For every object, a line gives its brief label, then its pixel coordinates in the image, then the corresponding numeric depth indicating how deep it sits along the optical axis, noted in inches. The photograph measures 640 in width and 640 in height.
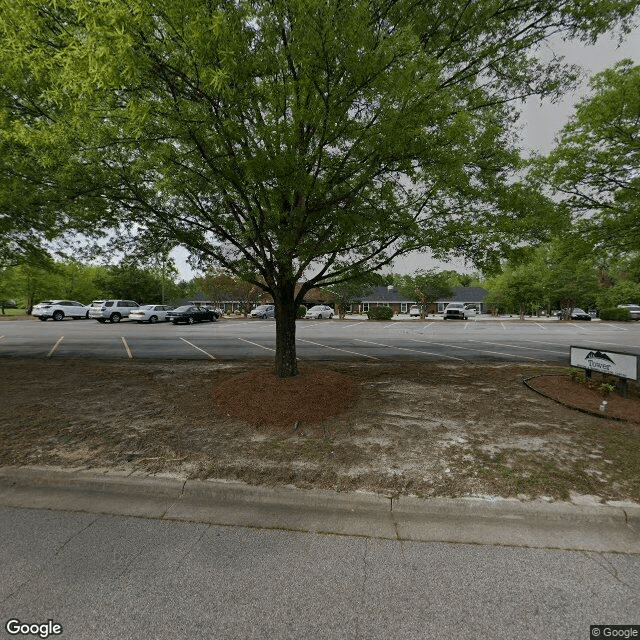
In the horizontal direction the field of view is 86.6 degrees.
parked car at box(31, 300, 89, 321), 1181.1
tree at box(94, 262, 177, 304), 1606.8
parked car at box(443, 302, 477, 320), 1630.2
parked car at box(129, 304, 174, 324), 1105.8
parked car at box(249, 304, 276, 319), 1616.6
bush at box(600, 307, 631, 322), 1464.1
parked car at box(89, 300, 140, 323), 1097.4
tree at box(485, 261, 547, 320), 1448.7
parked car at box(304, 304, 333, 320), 1637.6
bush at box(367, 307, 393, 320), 1509.6
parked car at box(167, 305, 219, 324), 1088.8
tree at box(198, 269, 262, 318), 1638.8
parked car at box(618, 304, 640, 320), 1576.3
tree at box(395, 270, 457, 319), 1710.1
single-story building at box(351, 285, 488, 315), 2519.7
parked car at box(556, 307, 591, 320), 1622.3
